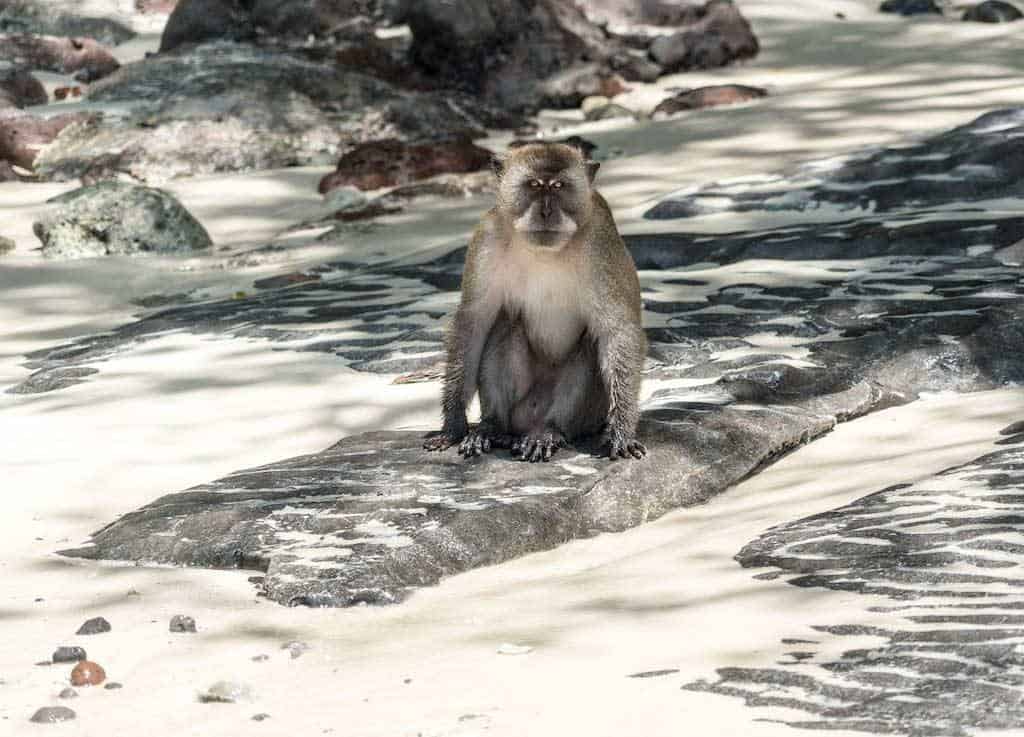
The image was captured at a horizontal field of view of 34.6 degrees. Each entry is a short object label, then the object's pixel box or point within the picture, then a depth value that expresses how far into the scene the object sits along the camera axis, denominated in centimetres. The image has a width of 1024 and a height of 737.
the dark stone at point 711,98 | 1593
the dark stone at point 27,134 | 1528
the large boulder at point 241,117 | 1510
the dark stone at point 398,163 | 1416
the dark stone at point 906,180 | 1038
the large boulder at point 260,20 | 1870
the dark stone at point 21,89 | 1669
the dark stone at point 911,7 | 1889
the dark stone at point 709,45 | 1817
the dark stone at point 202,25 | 1866
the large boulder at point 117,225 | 1240
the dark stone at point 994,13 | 1778
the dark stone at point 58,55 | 1825
